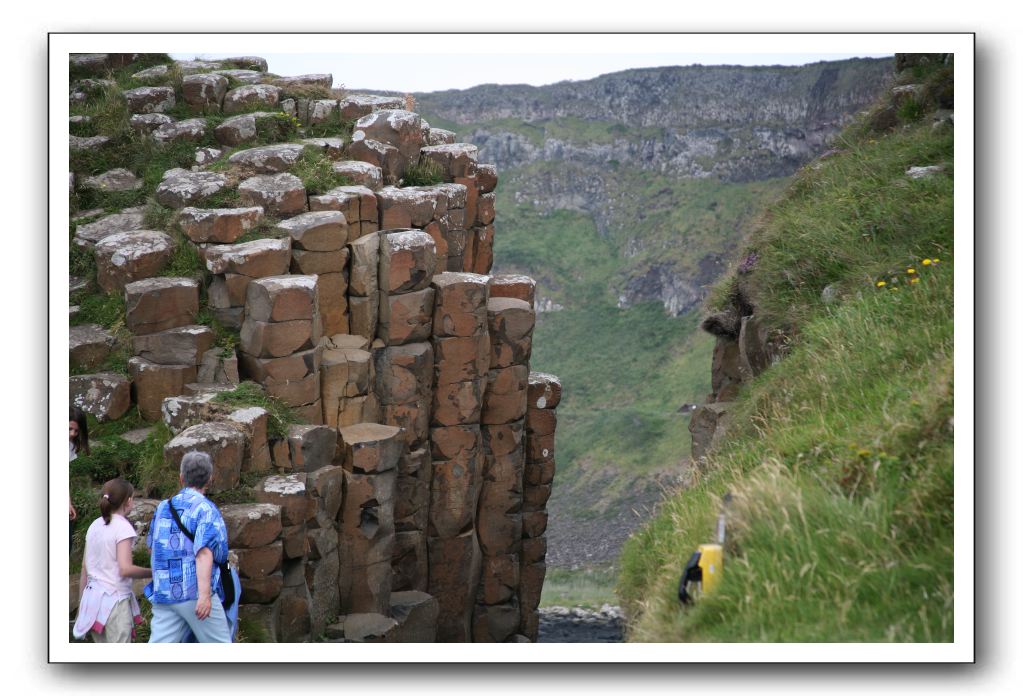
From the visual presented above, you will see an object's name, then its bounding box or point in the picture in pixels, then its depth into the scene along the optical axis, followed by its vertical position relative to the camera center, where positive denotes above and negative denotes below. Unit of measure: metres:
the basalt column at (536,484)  25.55 -2.71
